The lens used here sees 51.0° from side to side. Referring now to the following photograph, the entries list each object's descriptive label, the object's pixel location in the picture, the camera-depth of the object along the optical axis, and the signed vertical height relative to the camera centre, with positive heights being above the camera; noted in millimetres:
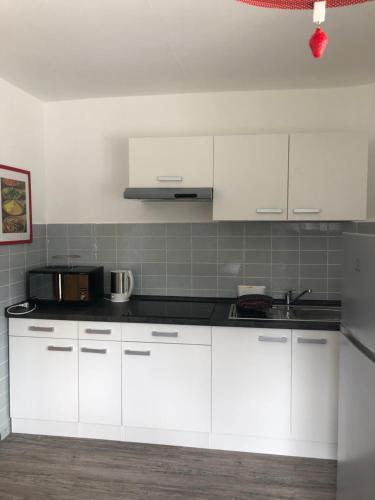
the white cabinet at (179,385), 2477 -1021
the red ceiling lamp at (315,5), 1085 +639
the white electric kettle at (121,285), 3031 -425
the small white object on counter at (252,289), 3012 -452
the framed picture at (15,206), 2723 +174
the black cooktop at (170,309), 2613 -563
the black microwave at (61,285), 2906 -408
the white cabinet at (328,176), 2609 +365
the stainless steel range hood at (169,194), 2670 +251
